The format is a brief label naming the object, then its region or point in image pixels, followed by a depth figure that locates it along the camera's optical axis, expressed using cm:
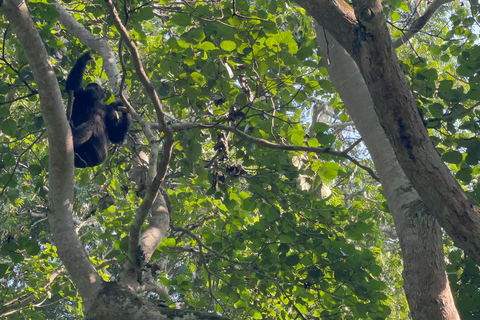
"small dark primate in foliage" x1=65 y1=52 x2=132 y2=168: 967
